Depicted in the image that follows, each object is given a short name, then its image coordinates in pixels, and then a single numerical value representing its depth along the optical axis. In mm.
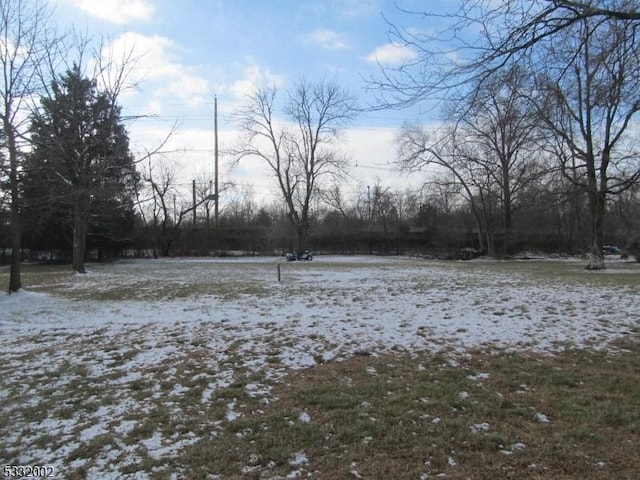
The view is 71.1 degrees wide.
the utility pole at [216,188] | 41875
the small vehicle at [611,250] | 46016
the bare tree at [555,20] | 4324
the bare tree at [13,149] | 10680
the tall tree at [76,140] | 10719
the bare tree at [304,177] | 40594
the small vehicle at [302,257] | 33638
